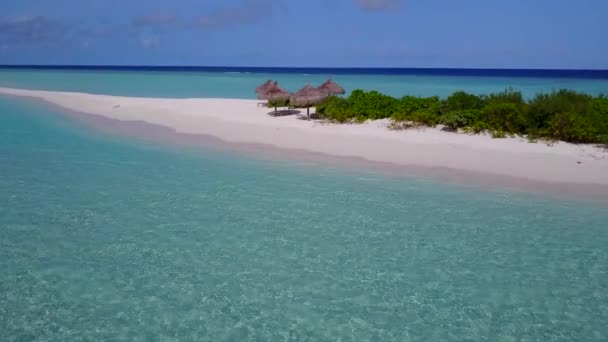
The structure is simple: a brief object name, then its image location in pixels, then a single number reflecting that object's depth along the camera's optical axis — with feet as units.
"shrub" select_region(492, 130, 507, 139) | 50.67
